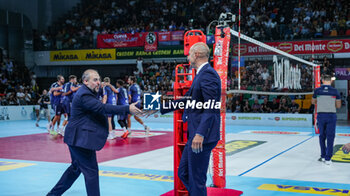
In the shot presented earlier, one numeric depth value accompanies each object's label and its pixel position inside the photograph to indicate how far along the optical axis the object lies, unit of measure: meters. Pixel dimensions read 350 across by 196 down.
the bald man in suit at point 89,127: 4.33
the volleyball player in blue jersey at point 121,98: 12.84
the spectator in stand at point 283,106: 19.19
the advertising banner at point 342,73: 22.03
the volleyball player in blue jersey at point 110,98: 12.52
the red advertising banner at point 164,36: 25.30
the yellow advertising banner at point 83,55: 27.42
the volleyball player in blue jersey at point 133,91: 12.81
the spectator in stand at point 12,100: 23.92
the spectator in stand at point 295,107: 19.09
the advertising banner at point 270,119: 18.28
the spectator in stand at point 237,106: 20.72
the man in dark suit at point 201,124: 3.96
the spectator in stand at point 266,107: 19.64
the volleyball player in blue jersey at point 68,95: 12.71
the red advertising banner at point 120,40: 26.31
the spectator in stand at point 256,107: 20.12
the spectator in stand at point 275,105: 19.51
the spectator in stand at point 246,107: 20.25
